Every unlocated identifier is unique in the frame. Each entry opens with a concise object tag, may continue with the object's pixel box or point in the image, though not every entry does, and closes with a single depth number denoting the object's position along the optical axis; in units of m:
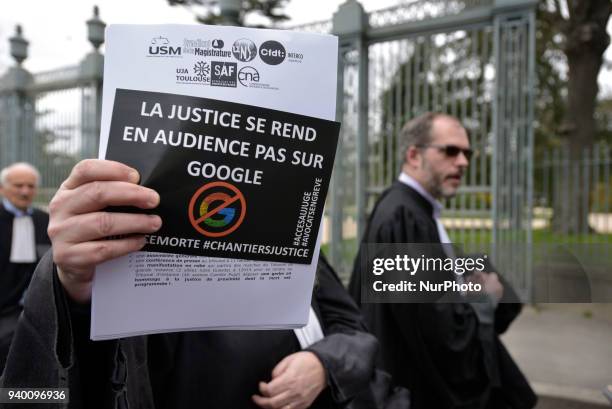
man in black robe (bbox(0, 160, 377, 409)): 0.84
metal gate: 4.61
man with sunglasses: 2.17
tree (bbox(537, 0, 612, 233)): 6.79
